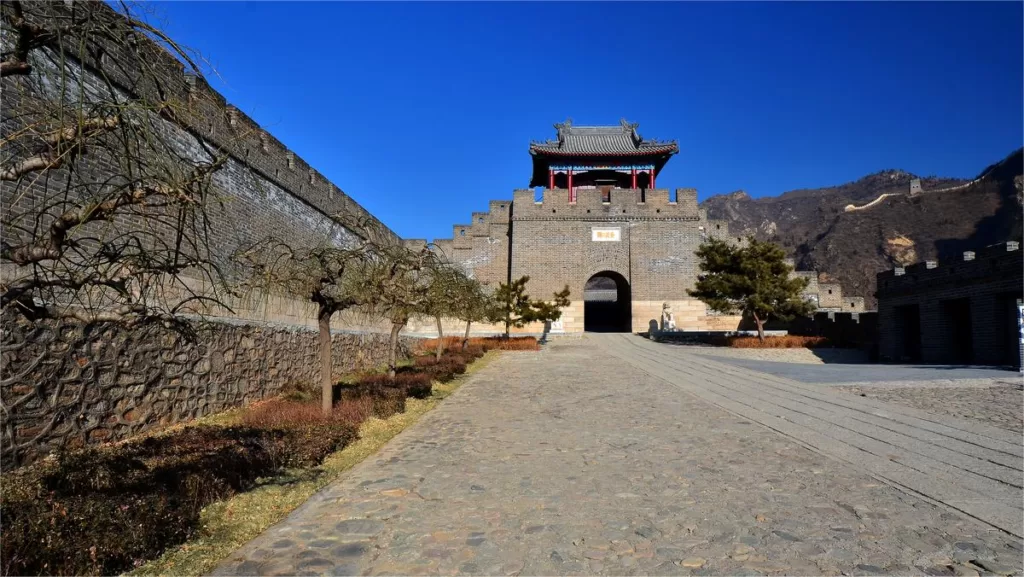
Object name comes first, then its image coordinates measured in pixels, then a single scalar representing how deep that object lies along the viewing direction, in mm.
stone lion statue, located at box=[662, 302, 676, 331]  35875
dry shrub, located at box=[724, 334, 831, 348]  23609
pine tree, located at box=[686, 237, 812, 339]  24547
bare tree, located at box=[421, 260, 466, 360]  13164
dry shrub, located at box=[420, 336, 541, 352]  25866
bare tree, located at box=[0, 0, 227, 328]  2488
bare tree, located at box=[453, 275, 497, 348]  16906
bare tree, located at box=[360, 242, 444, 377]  10297
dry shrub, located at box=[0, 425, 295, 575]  3408
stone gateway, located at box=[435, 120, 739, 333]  38625
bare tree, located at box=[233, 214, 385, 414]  8914
